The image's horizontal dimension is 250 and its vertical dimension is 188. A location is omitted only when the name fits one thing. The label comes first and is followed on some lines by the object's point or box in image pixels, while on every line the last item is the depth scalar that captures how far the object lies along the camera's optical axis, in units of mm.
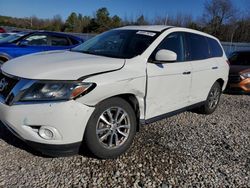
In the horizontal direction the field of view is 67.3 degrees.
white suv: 1955
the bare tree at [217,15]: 28607
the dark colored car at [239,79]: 5387
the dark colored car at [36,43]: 5013
